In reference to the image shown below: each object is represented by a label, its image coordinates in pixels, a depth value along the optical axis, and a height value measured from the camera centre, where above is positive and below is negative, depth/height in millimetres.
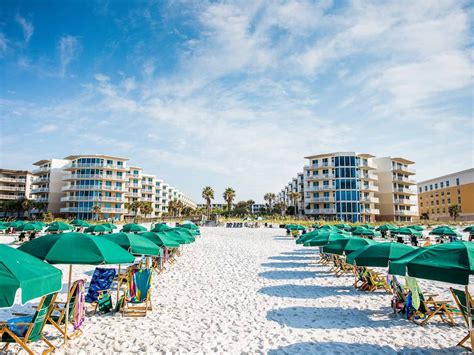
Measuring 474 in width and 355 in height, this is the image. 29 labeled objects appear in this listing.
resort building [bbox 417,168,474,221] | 77894 +5366
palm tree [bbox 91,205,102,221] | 60628 +941
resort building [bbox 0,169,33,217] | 76812 +6998
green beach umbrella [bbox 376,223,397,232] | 29539 -1002
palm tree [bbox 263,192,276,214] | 106000 +6094
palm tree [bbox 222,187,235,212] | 82812 +4989
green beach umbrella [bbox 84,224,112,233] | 24519 -969
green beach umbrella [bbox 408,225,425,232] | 28791 -982
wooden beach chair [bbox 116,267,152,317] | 8297 -1837
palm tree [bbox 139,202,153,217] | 75812 +1864
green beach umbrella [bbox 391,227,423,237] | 25089 -1152
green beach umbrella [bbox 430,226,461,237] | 25544 -1158
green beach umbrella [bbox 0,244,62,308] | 4191 -811
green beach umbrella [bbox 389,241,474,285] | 5716 -823
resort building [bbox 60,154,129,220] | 63281 +5228
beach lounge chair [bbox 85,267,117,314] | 8477 -1869
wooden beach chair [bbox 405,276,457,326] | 7730 -2125
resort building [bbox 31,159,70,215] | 67188 +5733
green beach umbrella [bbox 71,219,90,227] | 31969 -724
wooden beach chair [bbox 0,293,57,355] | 5365 -1834
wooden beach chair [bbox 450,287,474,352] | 6128 -1683
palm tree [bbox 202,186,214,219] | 80650 +5062
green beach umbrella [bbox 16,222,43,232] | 25031 -866
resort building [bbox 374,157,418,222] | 68188 +5074
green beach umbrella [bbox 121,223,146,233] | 20719 -758
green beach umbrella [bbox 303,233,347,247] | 14922 -1003
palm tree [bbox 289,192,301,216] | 82394 +5015
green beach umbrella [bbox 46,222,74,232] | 25203 -871
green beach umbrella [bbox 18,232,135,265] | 6555 -676
